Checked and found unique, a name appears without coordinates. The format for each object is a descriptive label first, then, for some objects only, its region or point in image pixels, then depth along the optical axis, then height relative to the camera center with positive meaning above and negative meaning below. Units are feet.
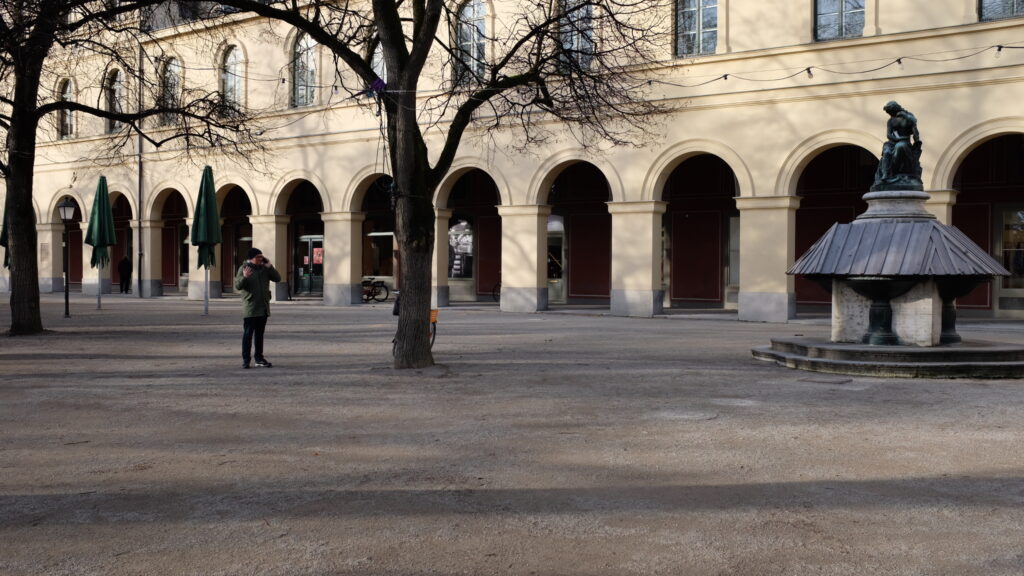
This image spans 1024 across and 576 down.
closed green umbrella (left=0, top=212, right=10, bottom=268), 68.46 +2.05
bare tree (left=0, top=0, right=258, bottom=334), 53.21 +6.94
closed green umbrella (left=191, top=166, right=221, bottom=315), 71.97 +3.57
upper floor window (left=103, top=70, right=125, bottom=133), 79.66 +15.78
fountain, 36.01 -0.67
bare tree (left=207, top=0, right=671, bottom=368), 36.94 +6.75
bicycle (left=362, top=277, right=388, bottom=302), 94.84 -2.47
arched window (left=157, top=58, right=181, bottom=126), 54.95 +10.21
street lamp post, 81.25 +4.64
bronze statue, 39.68 +4.72
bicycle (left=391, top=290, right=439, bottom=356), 38.14 -2.26
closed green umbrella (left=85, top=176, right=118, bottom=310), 78.69 +3.52
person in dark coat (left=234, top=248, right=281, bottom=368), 38.81 -1.19
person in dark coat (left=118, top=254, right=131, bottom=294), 117.80 -1.01
